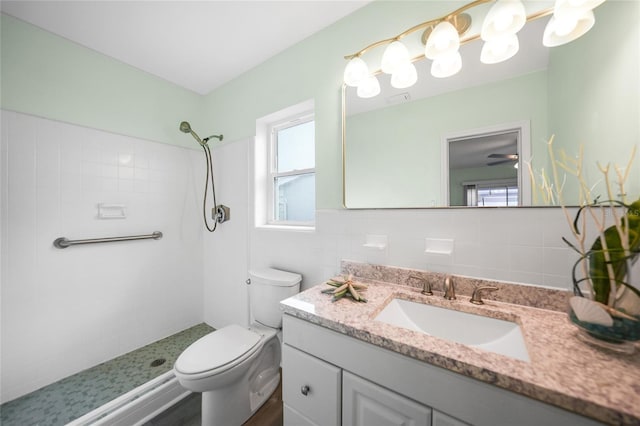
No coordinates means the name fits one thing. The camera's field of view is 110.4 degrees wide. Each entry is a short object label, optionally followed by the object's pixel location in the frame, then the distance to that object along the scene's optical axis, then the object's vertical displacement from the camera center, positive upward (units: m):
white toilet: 1.11 -0.77
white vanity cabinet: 0.52 -0.51
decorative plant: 0.59 -0.11
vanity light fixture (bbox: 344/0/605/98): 0.78 +0.72
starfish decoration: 0.95 -0.34
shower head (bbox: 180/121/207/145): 1.95 +0.76
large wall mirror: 0.74 +0.38
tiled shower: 1.36 -0.28
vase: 0.55 -0.29
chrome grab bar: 1.49 -0.19
